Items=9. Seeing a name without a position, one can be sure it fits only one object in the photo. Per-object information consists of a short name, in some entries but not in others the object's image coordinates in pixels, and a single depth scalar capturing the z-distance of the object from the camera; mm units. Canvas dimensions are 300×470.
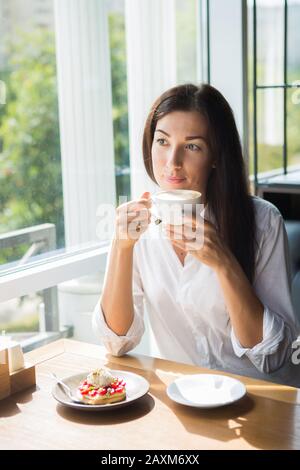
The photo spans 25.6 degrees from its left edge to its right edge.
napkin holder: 1313
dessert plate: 1218
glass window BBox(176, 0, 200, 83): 2686
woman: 1511
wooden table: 1107
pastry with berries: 1243
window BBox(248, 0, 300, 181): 2779
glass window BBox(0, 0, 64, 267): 1890
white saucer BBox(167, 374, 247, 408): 1229
